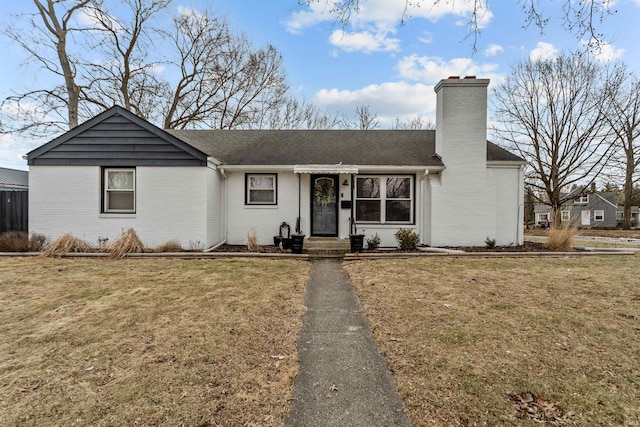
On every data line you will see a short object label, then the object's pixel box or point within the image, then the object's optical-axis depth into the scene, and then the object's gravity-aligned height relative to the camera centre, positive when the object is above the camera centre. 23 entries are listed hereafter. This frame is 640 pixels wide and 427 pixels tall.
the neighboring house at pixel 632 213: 47.93 +0.79
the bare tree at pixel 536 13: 3.59 +2.39
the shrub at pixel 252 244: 9.66 -0.94
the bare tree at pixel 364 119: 28.30 +8.58
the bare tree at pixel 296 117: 24.88 +8.05
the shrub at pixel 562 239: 9.87 -0.68
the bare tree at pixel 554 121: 21.42 +6.94
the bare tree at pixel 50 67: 16.66 +8.15
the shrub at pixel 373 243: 9.91 -0.88
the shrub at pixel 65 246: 8.49 -0.97
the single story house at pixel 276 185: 9.37 +0.91
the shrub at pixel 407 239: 9.65 -0.72
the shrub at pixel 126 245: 8.54 -0.92
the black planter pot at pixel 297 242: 9.11 -0.81
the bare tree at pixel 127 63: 18.84 +9.21
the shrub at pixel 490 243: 10.10 -0.86
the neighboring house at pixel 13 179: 18.62 +2.06
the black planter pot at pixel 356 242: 9.35 -0.80
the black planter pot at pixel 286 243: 9.60 -0.88
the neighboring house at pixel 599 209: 45.84 +1.25
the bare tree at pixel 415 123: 30.29 +8.91
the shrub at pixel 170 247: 9.17 -1.00
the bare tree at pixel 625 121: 20.53 +6.72
